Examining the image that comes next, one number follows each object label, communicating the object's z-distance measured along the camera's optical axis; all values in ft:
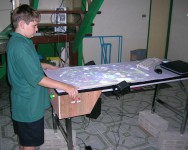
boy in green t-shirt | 4.66
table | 5.44
